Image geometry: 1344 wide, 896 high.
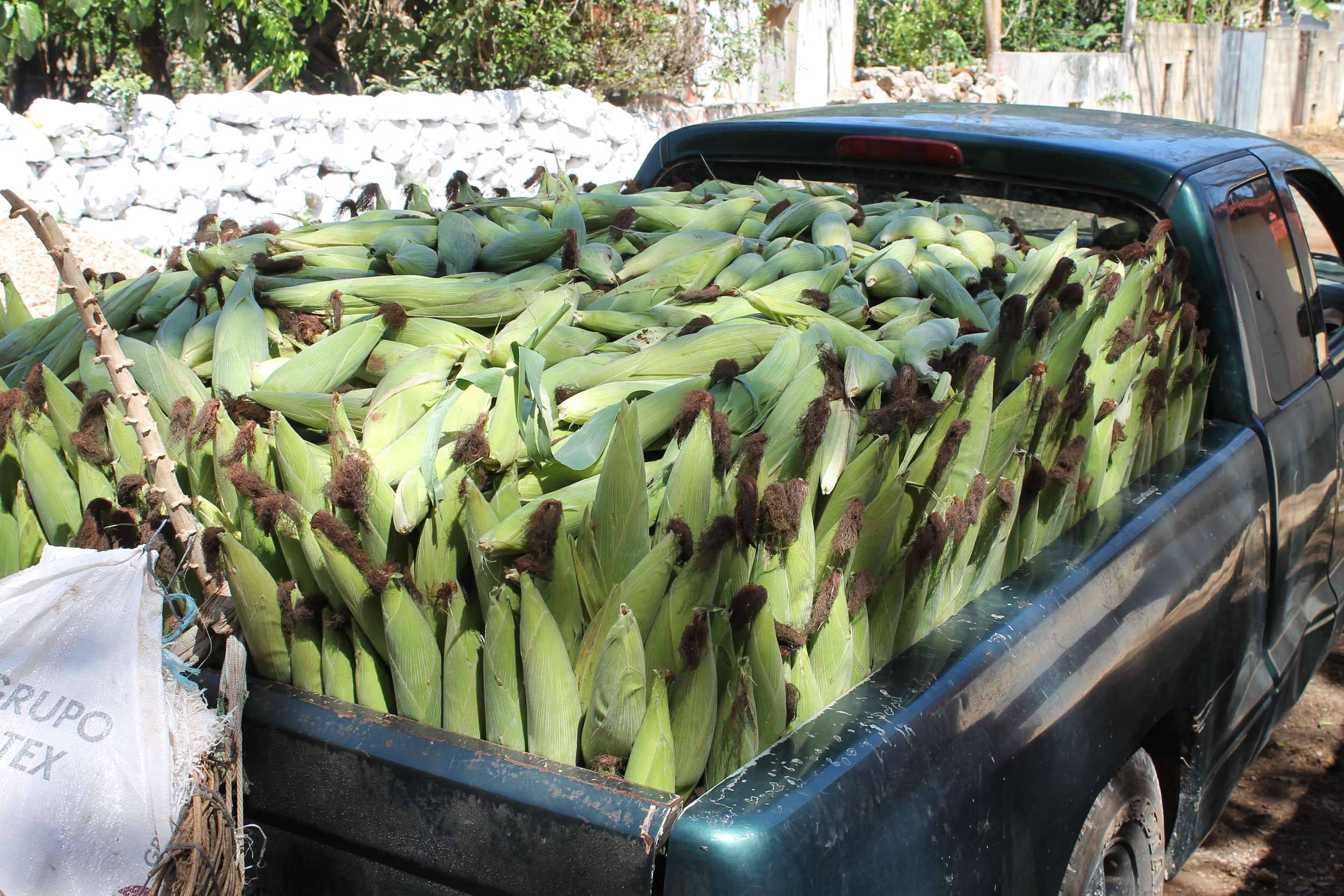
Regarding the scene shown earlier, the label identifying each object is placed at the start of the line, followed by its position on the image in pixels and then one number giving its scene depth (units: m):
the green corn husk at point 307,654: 1.38
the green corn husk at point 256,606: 1.31
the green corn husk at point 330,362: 1.64
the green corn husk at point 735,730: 1.24
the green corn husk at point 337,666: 1.38
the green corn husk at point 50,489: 1.52
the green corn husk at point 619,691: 1.20
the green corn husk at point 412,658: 1.29
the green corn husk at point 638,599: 1.23
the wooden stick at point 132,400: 1.29
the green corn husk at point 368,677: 1.37
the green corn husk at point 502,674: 1.26
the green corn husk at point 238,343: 1.69
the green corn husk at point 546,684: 1.24
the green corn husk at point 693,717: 1.20
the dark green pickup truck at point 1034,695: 1.12
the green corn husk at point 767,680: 1.25
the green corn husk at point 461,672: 1.31
